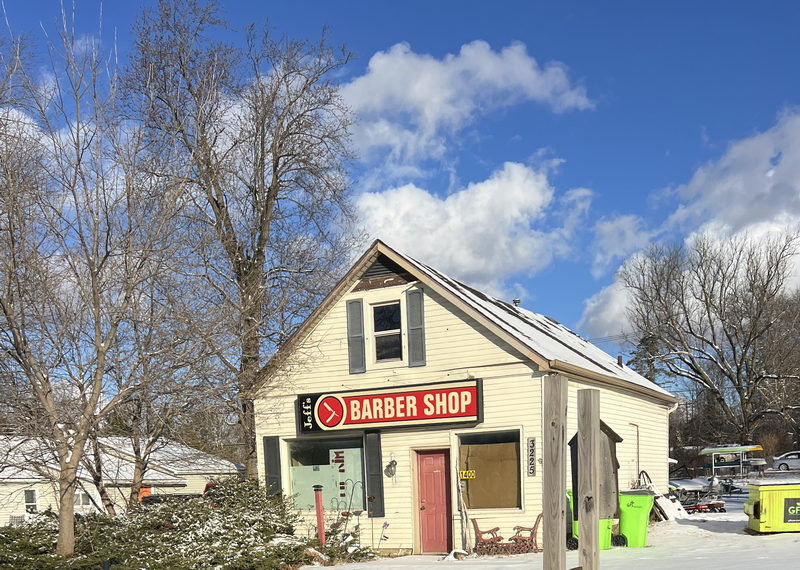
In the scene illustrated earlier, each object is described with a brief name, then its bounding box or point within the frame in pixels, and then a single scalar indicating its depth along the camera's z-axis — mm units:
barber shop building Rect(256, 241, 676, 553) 15602
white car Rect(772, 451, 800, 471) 41531
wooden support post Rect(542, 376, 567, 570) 5559
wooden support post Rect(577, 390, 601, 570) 5805
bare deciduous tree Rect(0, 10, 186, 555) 13430
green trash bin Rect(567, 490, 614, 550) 14019
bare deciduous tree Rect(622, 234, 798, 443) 44406
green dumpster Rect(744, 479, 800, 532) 15172
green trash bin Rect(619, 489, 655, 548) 14617
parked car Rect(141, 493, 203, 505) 28680
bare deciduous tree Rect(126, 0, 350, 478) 22438
